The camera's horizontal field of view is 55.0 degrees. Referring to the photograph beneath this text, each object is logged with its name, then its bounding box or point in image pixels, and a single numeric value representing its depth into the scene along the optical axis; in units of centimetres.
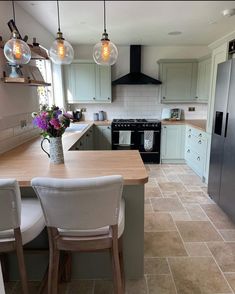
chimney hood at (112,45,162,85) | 479
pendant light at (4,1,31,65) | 193
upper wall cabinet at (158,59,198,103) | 480
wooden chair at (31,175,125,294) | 116
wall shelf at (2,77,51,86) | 231
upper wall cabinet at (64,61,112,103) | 479
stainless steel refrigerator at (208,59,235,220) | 253
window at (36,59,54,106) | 379
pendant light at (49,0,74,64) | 212
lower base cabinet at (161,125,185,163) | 479
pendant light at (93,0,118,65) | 217
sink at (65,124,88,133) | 379
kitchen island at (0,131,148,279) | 162
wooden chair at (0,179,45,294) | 120
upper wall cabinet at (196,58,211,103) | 433
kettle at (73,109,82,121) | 504
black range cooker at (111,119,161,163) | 475
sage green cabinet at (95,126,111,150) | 485
